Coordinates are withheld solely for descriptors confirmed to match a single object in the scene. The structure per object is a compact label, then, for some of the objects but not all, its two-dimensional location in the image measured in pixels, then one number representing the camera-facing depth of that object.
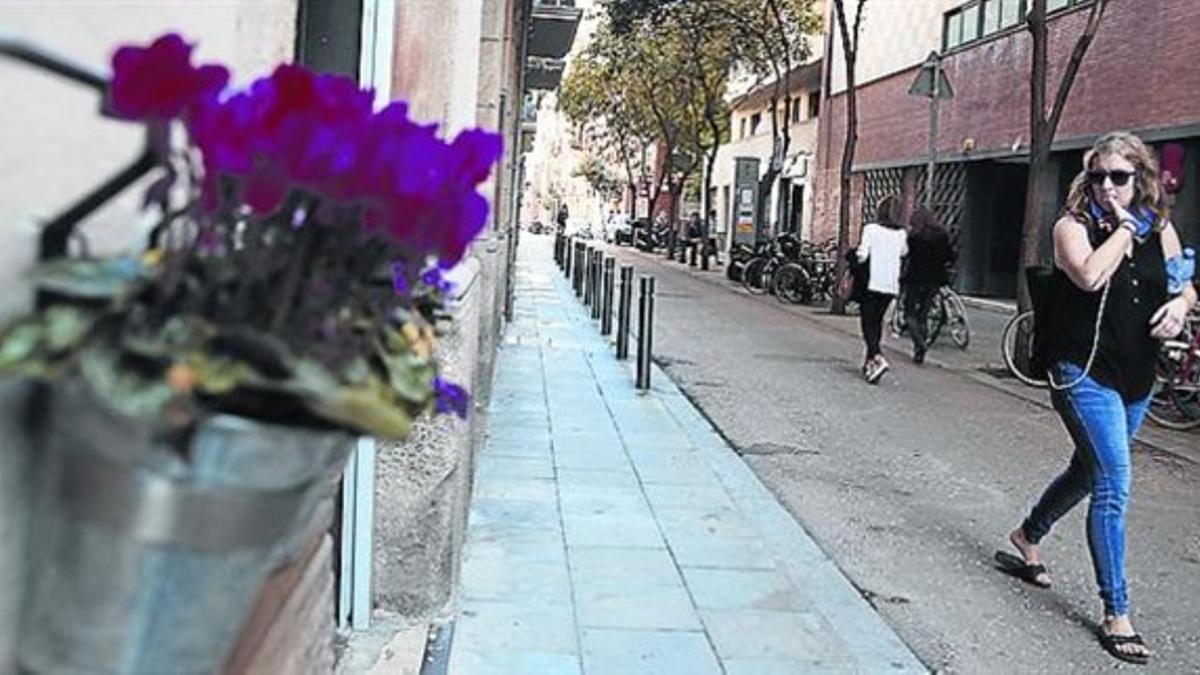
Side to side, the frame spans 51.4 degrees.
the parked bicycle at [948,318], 15.98
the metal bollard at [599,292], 17.66
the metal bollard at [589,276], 19.48
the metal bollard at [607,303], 15.62
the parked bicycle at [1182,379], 10.35
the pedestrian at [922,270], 14.39
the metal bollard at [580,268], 23.27
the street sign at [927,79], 15.80
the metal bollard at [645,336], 10.79
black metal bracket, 1.13
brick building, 17.98
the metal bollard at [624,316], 13.18
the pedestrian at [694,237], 39.84
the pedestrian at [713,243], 38.23
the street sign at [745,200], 32.66
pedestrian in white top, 11.98
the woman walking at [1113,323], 4.77
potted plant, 1.10
